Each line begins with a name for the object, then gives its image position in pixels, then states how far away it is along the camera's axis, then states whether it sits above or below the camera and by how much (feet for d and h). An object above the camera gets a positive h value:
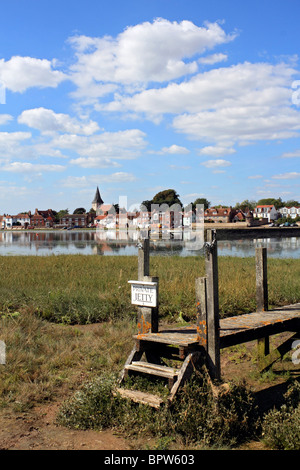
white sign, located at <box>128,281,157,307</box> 19.38 -3.10
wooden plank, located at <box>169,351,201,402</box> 16.50 -5.80
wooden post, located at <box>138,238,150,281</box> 20.40 -1.53
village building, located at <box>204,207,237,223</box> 325.58 +8.83
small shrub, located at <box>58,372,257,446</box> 15.75 -7.37
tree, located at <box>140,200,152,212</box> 325.09 +17.72
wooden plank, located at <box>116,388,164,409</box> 16.31 -6.76
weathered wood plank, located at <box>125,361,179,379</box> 17.22 -6.02
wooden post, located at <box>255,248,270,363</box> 26.07 -3.60
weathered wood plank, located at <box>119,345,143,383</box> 18.91 -5.80
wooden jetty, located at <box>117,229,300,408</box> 17.29 -5.02
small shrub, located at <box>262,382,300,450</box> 15.24 -7.67
